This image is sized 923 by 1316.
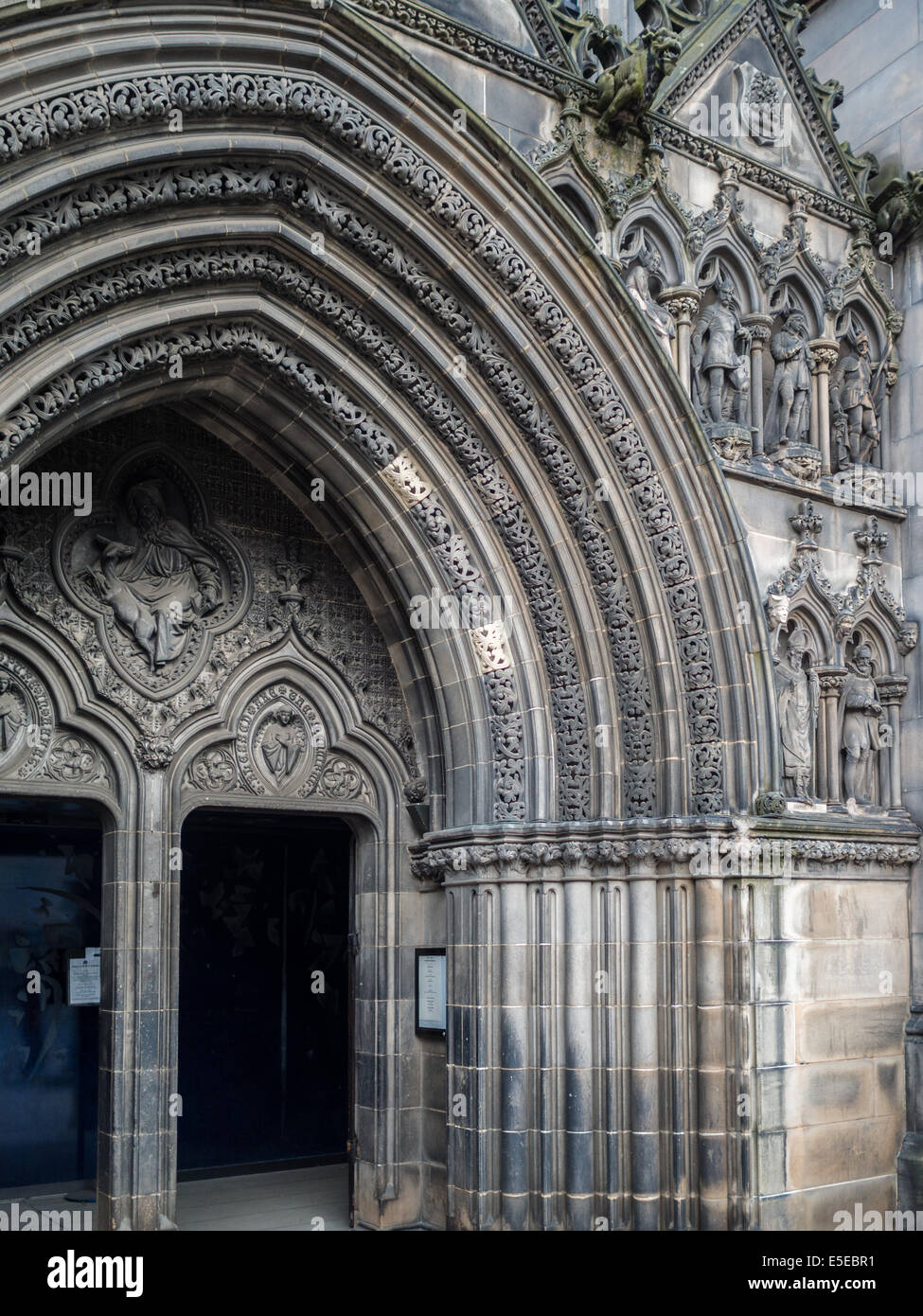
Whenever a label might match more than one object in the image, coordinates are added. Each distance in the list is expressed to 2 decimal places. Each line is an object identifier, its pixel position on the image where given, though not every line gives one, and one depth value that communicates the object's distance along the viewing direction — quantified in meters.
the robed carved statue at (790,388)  8.78
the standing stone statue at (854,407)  9.06
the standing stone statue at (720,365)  8.46
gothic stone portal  7.68
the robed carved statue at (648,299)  8.22
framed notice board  8.34
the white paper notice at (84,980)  8.96
